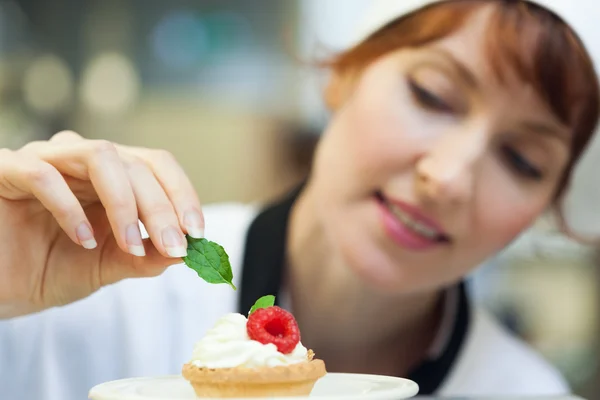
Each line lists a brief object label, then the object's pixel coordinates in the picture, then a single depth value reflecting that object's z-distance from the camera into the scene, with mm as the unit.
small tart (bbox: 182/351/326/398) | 503
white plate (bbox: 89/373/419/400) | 439
